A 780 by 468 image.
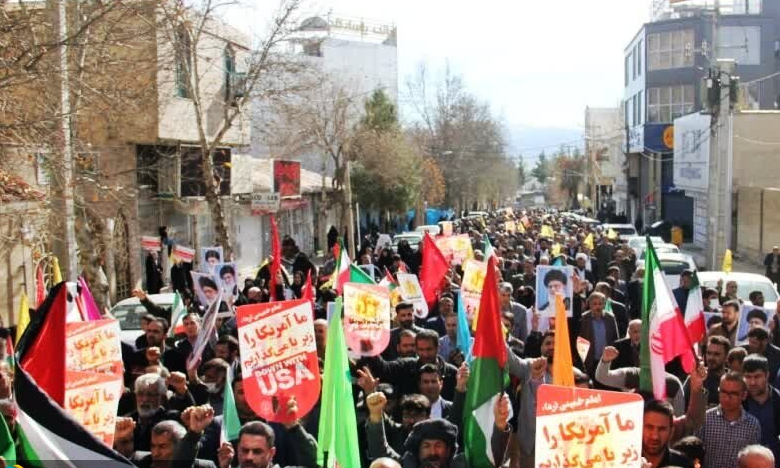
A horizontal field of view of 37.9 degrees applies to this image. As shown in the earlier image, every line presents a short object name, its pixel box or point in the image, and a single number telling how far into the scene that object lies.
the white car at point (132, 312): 14.14
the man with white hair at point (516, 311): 11.45
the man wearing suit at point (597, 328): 10.59
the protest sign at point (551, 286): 12.34
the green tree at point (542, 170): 189.85
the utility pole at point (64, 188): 12.20
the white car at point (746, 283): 15.48
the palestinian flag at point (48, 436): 5.18
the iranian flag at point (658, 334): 7.72
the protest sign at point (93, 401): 6.42
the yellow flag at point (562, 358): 7.31
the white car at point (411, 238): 31.52
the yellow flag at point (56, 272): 11.79
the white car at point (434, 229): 34.97
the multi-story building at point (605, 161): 78.69
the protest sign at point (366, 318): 9.84
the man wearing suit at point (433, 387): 7.54
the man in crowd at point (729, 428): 6.78
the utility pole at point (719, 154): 25.81
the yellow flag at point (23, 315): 10.27
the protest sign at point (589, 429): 5.54
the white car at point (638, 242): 27.86
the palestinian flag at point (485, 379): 6.53
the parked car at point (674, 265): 20.20
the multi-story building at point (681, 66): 55.16
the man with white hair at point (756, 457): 5.55
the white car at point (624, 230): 37.33
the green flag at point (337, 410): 6.42
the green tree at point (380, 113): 54.16
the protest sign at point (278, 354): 7.41
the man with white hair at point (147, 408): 7.14
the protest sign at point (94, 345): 8.14
